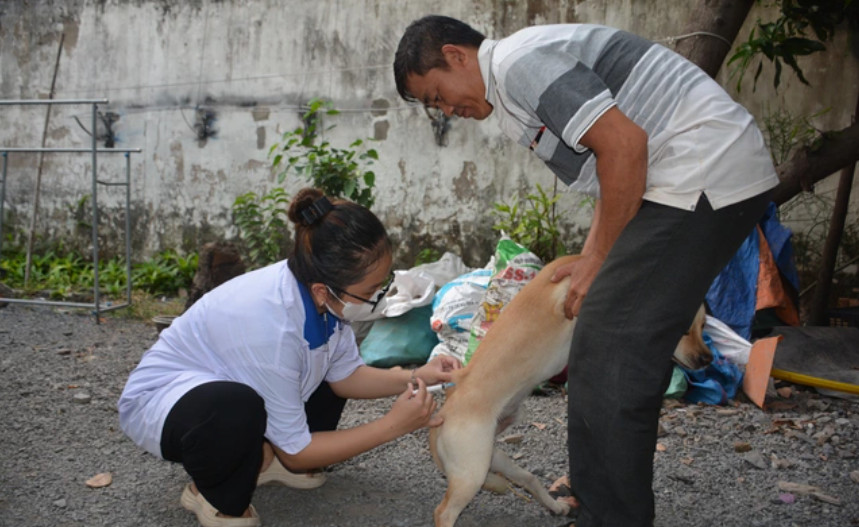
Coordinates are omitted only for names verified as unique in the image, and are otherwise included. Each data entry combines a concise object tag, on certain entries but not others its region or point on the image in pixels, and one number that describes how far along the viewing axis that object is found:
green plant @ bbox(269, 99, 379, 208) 5.75
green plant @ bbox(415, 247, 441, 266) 6.32
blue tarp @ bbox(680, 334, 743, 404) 3.93
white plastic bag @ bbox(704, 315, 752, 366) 4.04
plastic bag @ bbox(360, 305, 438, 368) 4.59
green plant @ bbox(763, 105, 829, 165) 5.51
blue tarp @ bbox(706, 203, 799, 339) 4.31
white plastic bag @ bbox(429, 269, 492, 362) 4.38
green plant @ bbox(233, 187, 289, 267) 6.50
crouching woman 2.36
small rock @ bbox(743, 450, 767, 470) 3.19
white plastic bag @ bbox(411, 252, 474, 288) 5.12
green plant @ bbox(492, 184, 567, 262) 5.57
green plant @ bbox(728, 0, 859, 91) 4.70
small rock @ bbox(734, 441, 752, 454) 3.36
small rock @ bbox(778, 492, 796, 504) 2.84
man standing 1.96
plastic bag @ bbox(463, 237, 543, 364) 4.16
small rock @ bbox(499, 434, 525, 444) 3.53
